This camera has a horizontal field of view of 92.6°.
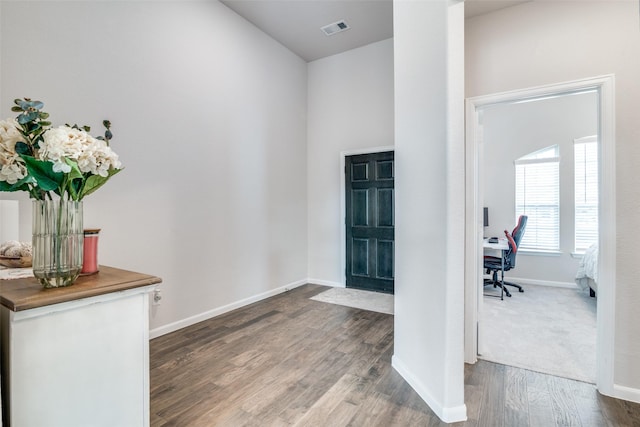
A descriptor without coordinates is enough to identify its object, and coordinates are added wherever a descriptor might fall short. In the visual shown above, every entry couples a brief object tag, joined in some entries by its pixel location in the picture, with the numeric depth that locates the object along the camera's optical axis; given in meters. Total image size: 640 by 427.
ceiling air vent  4.10
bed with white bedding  3.94
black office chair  4.47
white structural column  1.82
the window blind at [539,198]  5.02
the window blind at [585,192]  4.73
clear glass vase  1.14
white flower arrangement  1.05
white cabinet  1.01
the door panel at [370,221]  4.53
